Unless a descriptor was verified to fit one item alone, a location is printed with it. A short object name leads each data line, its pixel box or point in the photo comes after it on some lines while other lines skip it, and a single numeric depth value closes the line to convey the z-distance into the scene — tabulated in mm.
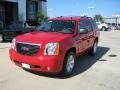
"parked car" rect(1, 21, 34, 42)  7382
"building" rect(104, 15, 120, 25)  43840
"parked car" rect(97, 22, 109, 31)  20374
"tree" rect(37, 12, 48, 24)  14236
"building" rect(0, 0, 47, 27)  13186
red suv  3185
